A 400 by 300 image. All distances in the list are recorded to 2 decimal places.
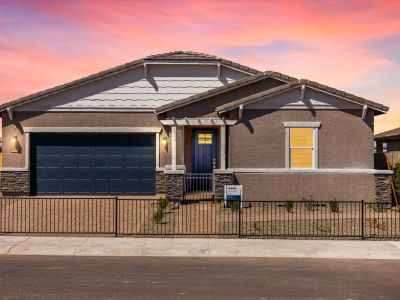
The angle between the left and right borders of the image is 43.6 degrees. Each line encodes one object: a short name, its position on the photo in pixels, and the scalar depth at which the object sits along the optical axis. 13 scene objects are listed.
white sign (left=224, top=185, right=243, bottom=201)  20.66
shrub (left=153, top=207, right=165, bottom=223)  17.81
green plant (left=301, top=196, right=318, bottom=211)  21.39
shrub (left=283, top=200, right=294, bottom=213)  20.17
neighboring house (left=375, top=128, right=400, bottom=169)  25.05
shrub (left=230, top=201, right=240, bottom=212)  19.81
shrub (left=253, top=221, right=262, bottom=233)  16.16
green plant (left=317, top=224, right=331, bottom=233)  16.52
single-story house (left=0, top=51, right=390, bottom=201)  22.27
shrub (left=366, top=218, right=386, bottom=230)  16.86
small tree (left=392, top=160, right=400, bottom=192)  22.34
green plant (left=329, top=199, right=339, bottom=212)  20.27
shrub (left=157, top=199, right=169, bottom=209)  19.88
